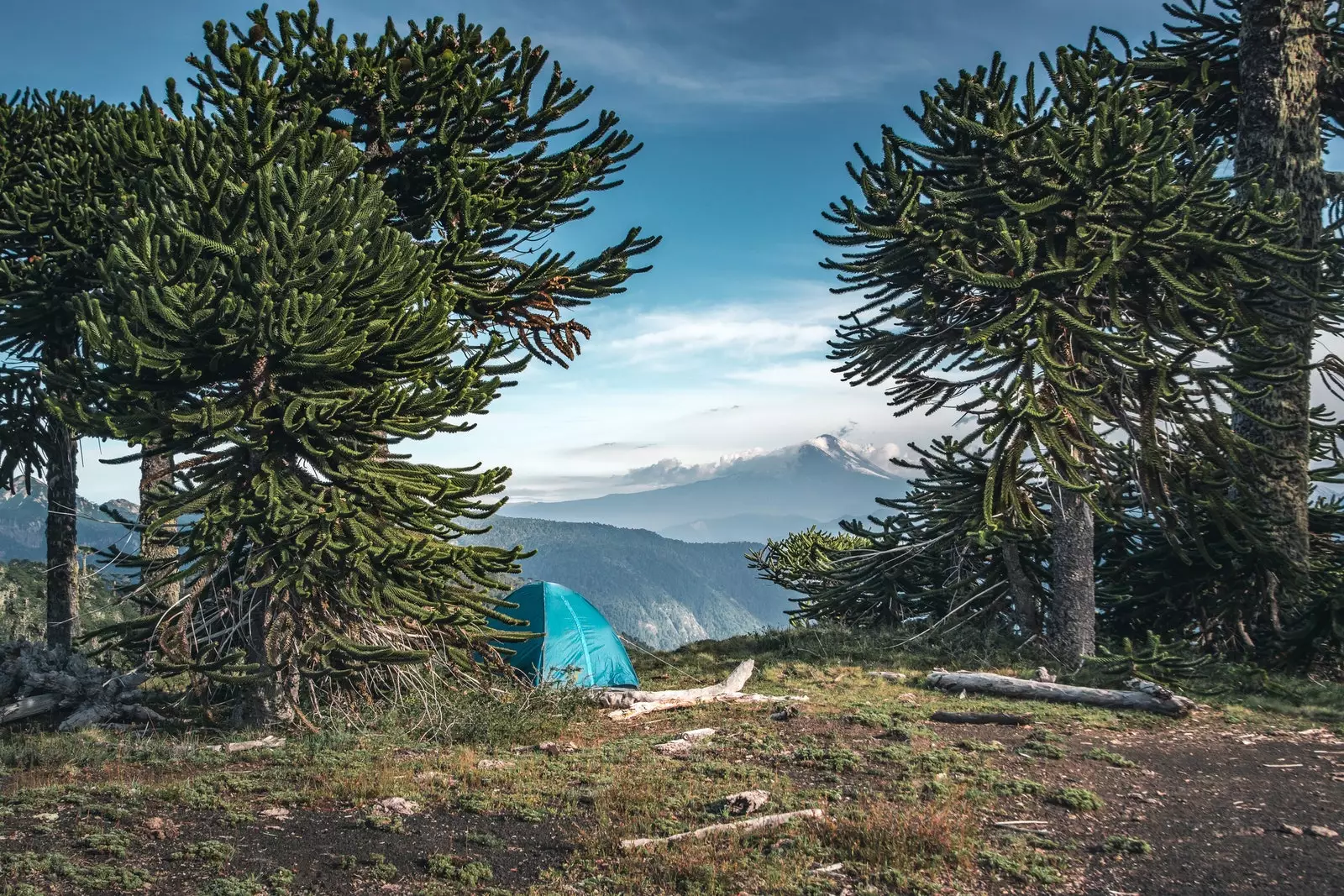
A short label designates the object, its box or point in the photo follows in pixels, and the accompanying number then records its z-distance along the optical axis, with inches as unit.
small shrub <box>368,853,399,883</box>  231.0
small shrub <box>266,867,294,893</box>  221.9
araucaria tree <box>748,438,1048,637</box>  626.8
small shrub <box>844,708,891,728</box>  410.9
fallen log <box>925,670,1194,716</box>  441.1
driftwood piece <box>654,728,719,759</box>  370.2
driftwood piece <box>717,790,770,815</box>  278.4
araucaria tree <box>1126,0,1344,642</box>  572.4
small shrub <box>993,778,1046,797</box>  307.1
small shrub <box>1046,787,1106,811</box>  292.8
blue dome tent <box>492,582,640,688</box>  559.5
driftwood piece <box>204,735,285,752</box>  383.6
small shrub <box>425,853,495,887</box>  229.6
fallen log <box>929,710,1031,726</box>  418.9
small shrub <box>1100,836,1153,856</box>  254.7
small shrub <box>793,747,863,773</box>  342.0
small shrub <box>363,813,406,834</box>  266.8
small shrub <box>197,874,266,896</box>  215.9
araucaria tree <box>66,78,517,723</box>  391.9
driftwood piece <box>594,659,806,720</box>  472.7
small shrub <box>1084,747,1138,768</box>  349.7
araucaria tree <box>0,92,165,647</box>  595.2
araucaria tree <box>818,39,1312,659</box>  491.2
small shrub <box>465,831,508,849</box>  255.9
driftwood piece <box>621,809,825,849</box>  250.7
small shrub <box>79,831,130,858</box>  240.8
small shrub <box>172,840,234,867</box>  239.3
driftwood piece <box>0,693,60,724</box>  475.5
